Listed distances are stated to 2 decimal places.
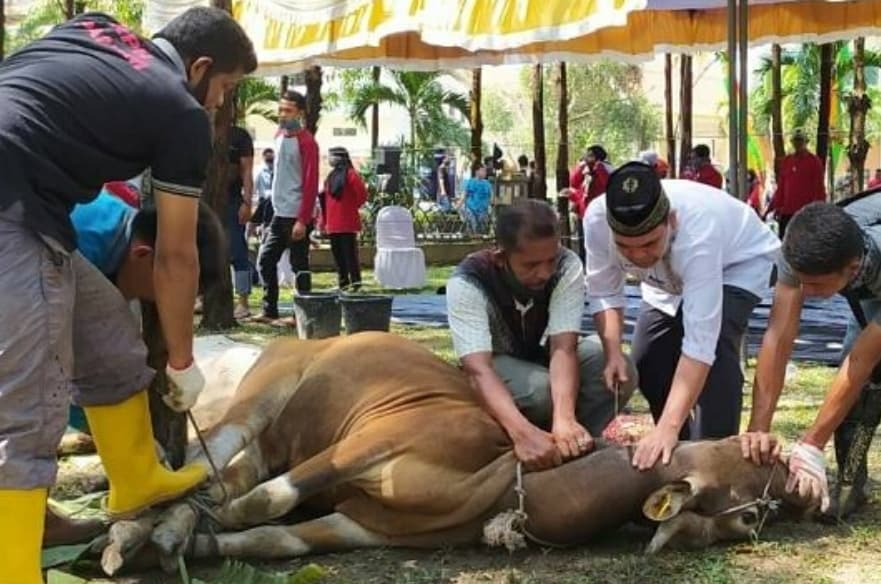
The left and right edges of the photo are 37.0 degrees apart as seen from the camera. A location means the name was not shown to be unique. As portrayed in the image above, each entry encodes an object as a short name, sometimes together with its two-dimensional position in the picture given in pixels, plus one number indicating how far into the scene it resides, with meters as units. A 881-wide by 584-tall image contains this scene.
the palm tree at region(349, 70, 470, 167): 30.12
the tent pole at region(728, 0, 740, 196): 8.23
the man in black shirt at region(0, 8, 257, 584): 3.20
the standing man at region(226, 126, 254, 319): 10.43
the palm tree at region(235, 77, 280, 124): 27.51
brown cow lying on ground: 4.04
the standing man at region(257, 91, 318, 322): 10.16
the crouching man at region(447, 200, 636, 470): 4.26
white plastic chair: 14.42
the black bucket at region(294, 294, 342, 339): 8.74
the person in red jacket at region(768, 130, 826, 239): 15.80
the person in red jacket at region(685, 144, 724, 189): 16.52
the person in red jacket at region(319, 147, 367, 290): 12.31
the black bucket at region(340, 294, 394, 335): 8.62
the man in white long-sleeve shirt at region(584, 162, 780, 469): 4.28
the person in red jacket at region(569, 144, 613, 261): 15.54
